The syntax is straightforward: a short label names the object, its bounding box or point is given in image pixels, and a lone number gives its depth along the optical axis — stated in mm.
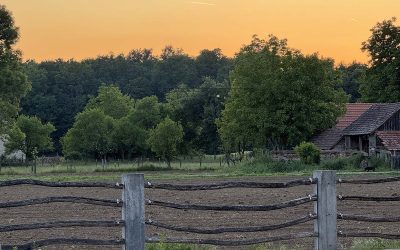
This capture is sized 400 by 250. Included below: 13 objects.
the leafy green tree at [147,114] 99562
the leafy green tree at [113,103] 120500
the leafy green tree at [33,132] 93325
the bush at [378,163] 55031
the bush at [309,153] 57594
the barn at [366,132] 64944
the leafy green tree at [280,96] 67625
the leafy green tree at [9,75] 66875
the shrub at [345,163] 55250
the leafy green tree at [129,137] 94750
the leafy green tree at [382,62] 87688
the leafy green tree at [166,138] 79625
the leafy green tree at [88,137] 92438
